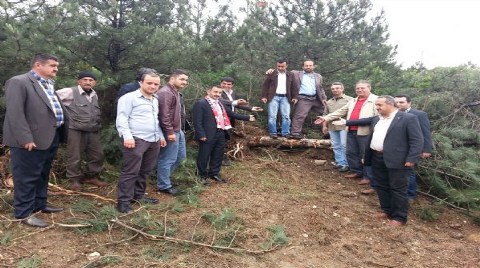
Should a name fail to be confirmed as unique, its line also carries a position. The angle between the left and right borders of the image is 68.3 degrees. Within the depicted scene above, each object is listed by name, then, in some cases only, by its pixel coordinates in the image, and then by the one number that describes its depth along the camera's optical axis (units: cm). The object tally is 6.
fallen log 727
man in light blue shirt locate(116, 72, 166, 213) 410
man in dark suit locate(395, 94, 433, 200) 498
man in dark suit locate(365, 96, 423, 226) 436
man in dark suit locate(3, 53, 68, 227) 354
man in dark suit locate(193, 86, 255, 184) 540
